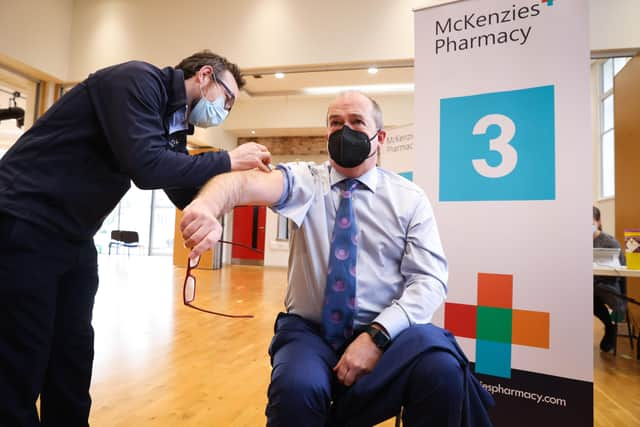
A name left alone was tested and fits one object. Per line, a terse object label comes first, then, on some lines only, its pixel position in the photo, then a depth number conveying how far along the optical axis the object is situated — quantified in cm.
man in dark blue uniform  100
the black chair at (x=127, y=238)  1012
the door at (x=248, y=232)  1012
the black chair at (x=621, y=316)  327
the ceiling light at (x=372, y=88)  705
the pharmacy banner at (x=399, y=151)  376
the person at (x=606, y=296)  327
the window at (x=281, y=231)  980
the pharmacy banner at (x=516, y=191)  170
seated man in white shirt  83
